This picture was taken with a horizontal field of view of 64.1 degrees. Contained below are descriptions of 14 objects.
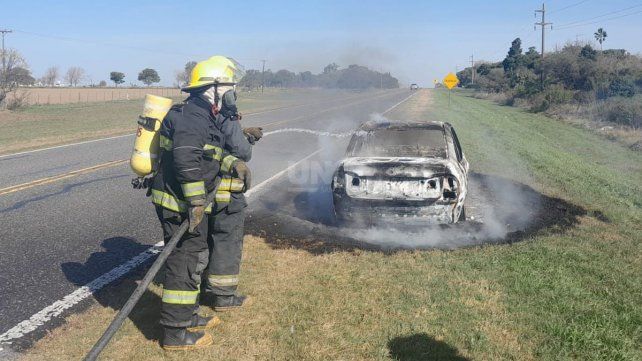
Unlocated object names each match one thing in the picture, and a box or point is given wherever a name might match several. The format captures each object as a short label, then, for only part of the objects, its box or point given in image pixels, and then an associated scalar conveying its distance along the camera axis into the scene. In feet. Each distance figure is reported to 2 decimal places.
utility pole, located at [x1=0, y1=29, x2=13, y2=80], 112.77
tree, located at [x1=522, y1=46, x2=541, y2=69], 183.37
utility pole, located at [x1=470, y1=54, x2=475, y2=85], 283.38
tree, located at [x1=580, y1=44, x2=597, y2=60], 143.23
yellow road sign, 94.79
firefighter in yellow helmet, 11.69
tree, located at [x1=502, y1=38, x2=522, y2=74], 190.80
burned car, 19.84
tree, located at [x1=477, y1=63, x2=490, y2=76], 252.58
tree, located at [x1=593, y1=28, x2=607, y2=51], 195.34
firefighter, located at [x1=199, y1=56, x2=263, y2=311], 13.06
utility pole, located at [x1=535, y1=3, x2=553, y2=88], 171.28
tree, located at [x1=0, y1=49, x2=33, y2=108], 108.27
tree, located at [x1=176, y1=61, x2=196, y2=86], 244.71
